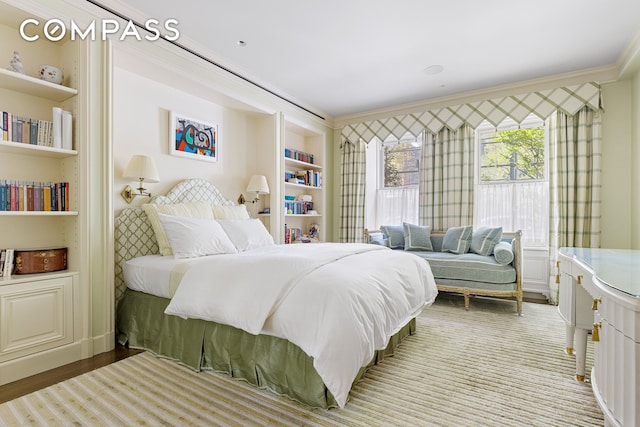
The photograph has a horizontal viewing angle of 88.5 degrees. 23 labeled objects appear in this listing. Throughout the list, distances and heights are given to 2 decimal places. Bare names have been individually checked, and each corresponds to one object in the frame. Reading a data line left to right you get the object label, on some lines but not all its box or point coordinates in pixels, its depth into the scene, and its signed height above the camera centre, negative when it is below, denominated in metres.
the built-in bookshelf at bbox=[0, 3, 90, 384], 2.08 +0.02
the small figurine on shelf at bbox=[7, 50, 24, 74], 2.16 +0.95
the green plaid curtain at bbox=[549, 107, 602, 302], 3.67 +0.34
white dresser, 1.10 -0.49
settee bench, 3.50 -0.70
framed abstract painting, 3.38 +0.76
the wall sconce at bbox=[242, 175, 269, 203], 4.05 +0.30
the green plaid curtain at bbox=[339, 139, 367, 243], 5.28 +0.30
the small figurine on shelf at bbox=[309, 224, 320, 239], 5.20 -0.35
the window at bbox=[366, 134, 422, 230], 5.16 +0.47
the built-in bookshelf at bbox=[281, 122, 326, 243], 4.79 +0.37
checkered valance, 3.77 +1.28
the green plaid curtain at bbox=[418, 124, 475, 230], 4.46 +0.44
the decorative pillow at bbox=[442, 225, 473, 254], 4.10 -0.38
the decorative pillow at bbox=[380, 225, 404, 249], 4.60 -0.38
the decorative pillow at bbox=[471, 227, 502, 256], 3.89 -0.36
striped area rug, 1.64 -1.05
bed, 1.64 -0.56
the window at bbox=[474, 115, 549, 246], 4.30 +0.42
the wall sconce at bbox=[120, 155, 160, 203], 2.85 +0.33
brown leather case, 2.19 -0.36
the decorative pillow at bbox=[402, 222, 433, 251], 4.37 -0.38
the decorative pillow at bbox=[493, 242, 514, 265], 3.49 -0.48
